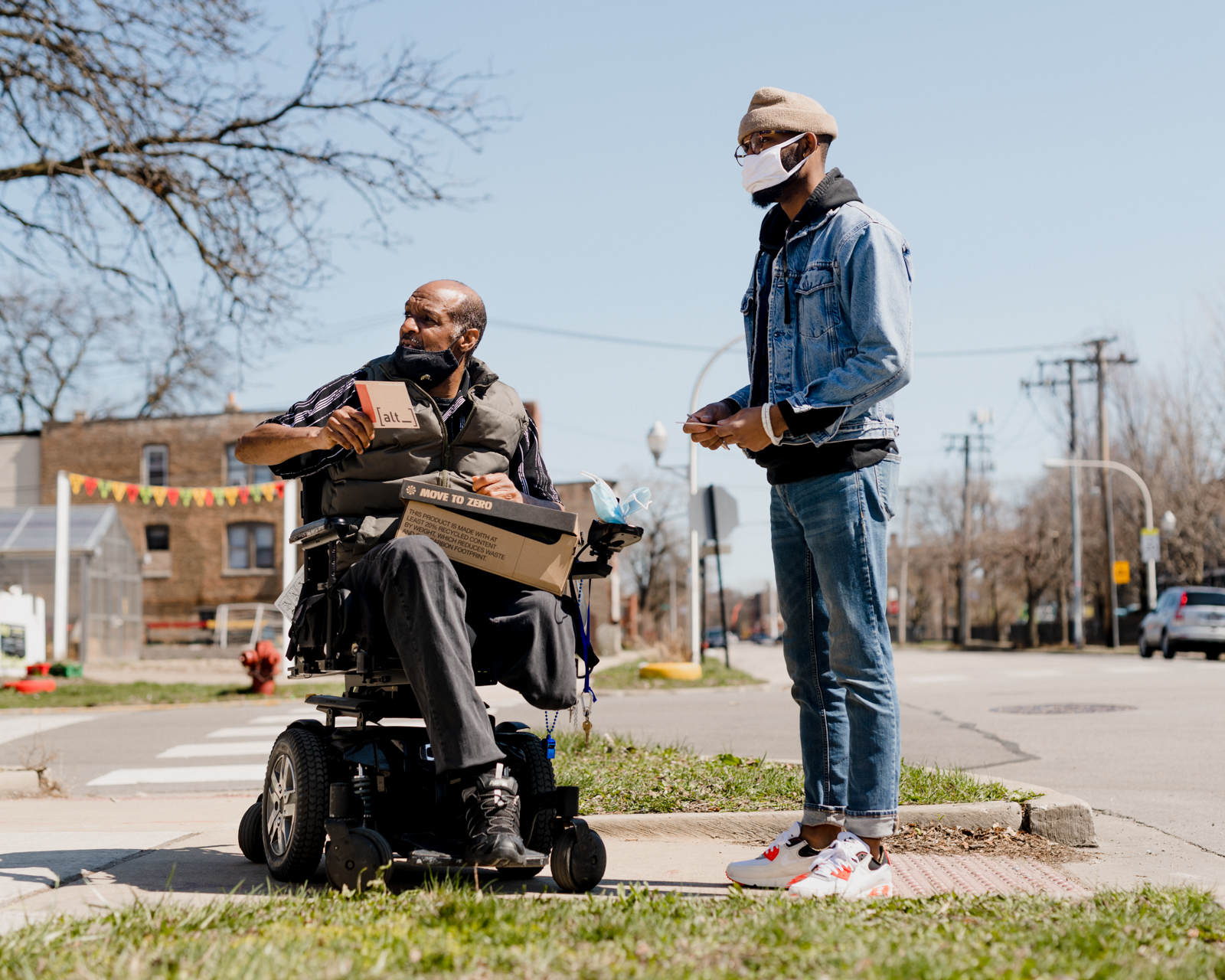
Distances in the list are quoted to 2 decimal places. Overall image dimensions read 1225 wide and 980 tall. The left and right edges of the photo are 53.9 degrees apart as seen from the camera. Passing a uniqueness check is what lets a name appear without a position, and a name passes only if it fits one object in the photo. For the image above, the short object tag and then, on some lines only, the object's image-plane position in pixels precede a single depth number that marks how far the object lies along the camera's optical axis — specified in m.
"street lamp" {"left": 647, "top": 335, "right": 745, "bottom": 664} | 19.73
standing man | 3.45
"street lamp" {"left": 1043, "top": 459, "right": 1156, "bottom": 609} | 38.03
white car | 25.09
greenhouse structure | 26.98
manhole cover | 11.38
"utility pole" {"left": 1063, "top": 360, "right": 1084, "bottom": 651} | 46.41
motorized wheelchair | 3.27
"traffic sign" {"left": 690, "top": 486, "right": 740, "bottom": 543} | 18.69
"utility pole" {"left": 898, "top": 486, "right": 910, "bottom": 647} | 71.56
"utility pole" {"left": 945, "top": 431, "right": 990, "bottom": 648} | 62.22
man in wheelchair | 3.18
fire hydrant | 15.91
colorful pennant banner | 22.44
